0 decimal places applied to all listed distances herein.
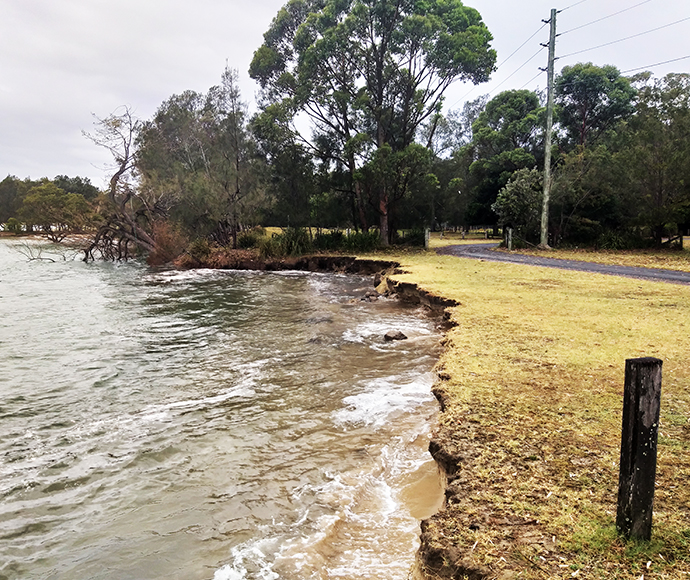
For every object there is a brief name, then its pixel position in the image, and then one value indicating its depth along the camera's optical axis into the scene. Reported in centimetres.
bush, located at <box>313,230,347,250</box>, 2700
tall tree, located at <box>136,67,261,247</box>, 2756
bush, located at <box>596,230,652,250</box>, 2142
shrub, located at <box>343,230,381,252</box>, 2664
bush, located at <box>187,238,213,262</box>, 2588
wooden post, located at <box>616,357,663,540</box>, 209
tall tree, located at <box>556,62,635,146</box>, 4069
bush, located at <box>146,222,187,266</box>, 2779
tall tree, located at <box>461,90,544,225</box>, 3869
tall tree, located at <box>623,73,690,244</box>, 1894
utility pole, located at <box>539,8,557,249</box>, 2244
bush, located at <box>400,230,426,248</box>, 2922
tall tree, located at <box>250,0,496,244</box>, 2397
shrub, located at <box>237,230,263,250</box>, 2789
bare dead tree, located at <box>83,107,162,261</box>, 2686
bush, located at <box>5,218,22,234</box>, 7425
